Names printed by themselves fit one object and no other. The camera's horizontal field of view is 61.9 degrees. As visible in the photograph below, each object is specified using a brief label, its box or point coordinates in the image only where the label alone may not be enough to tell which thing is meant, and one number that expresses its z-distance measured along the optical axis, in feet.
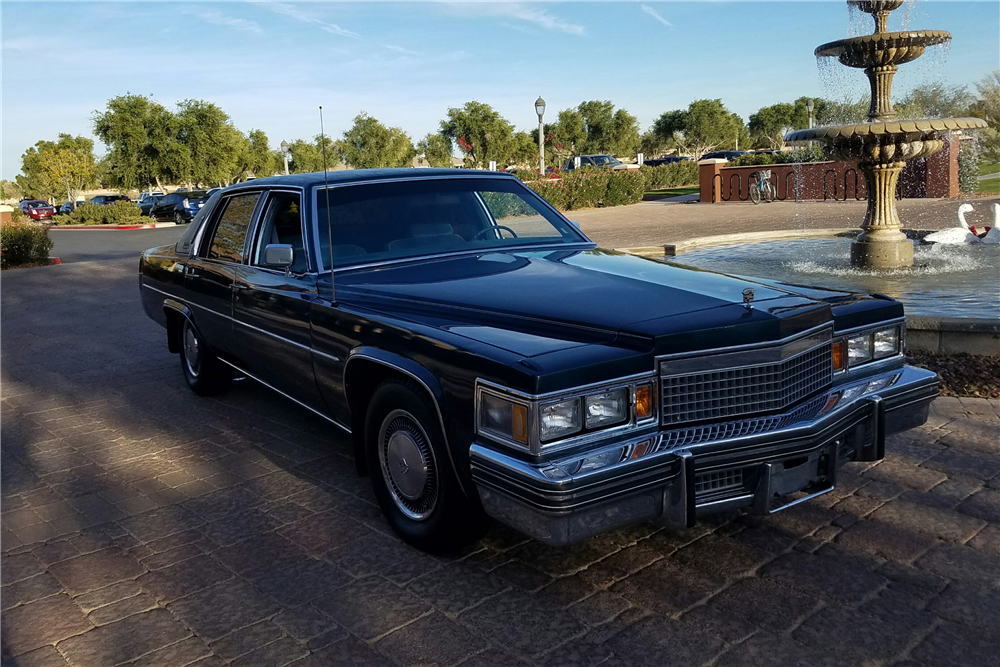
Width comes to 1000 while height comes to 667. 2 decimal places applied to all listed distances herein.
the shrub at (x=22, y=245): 63.52
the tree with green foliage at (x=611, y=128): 204.95
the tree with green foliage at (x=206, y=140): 157.28
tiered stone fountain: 30.27
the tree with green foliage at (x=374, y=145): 159.63
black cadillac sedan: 9.30
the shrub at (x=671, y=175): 143.64
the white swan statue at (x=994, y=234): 34.77
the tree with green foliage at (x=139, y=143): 150.92
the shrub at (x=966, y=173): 83.25
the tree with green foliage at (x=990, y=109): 108.37
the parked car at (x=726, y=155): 153.86
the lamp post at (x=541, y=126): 90.27
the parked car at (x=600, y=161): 138.51
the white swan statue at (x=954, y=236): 36.06
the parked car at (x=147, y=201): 141.40
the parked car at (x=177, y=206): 119.44
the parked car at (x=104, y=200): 159.62
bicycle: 95.30
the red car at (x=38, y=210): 167.86
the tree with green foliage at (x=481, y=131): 168.55
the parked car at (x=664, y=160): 177.69
